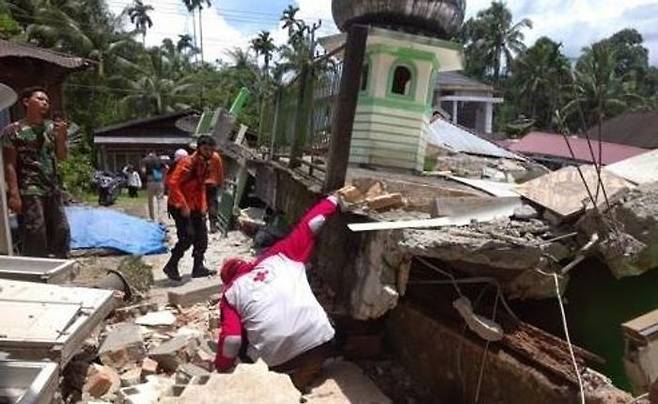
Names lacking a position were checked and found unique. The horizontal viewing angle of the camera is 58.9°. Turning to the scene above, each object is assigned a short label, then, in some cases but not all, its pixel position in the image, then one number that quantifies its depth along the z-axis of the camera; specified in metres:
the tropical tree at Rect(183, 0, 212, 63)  62.29
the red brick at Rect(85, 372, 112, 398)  4.00
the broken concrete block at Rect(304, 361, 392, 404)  4.09
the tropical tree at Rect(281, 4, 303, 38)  55.38
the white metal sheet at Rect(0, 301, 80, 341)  3.38
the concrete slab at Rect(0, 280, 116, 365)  3.30
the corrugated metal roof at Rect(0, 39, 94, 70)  14.01
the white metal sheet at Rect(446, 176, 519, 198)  4.33
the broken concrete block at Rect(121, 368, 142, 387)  4.23
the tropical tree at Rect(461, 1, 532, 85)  46.41
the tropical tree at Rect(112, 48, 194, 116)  33.03
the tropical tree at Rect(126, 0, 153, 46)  53.59
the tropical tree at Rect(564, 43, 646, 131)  30.63
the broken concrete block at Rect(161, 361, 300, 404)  3.17
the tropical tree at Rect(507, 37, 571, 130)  38.03
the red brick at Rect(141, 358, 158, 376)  4.36
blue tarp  8.84
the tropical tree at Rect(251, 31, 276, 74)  55.81
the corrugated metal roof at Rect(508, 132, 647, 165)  17.50
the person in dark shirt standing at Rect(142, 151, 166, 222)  13.17
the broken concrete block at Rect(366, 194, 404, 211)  4.24
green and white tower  7.63
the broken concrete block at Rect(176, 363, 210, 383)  3.89
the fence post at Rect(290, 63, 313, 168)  6.82
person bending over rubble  3.84
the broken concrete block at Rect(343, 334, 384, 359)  4.93
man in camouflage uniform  5.32
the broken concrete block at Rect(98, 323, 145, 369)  4.48
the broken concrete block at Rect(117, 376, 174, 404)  3.80
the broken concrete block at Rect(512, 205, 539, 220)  3.96
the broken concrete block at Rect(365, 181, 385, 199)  4.36
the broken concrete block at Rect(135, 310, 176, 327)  5.28
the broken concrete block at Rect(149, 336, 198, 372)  4.46
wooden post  4.52
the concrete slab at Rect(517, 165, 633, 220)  3.66
